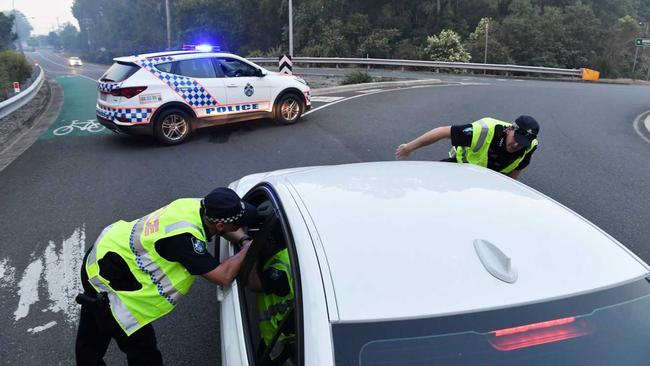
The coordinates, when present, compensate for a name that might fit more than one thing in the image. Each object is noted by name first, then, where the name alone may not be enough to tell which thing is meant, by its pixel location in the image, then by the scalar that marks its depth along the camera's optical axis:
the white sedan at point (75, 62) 61.41
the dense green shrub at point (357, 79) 19.95
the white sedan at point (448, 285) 1.59
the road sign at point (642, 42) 28.23
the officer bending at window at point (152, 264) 2.38
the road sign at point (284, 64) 16.62
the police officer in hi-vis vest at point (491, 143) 3.97
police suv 8.88
